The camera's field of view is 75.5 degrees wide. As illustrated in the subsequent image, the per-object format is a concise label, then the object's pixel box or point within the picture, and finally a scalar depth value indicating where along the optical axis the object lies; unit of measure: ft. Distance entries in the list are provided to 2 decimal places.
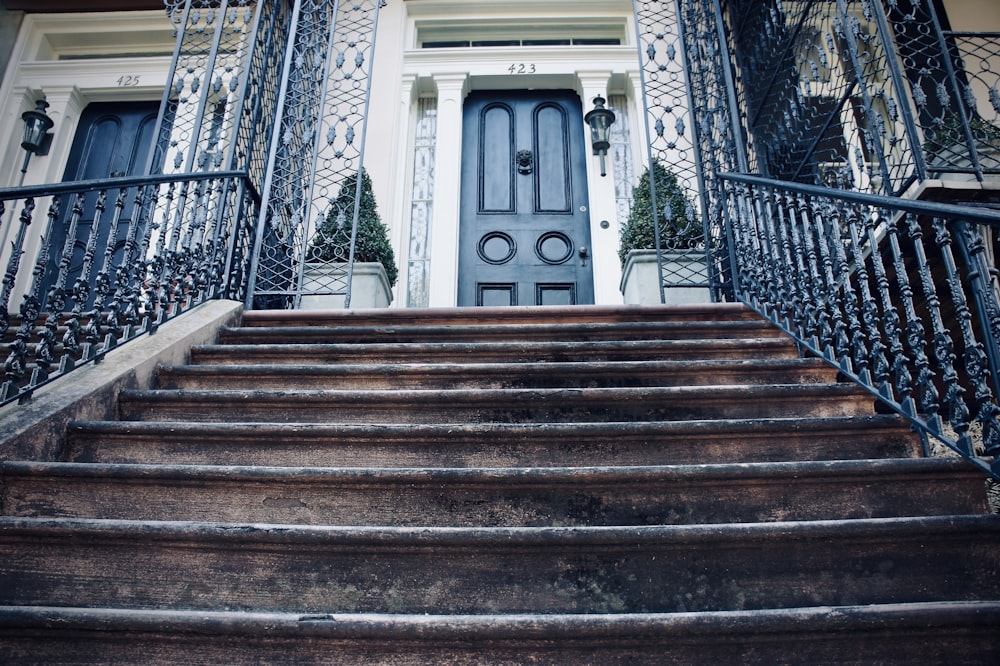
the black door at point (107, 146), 20.47
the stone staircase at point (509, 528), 4.45
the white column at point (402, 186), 19.03
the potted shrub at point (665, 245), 14.70
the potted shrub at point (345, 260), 14.88
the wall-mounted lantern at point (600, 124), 19.21
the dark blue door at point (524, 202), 18.81
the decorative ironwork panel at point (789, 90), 15.92
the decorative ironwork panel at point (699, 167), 14.49
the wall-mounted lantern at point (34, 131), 19.71
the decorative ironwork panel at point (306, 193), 14.93
